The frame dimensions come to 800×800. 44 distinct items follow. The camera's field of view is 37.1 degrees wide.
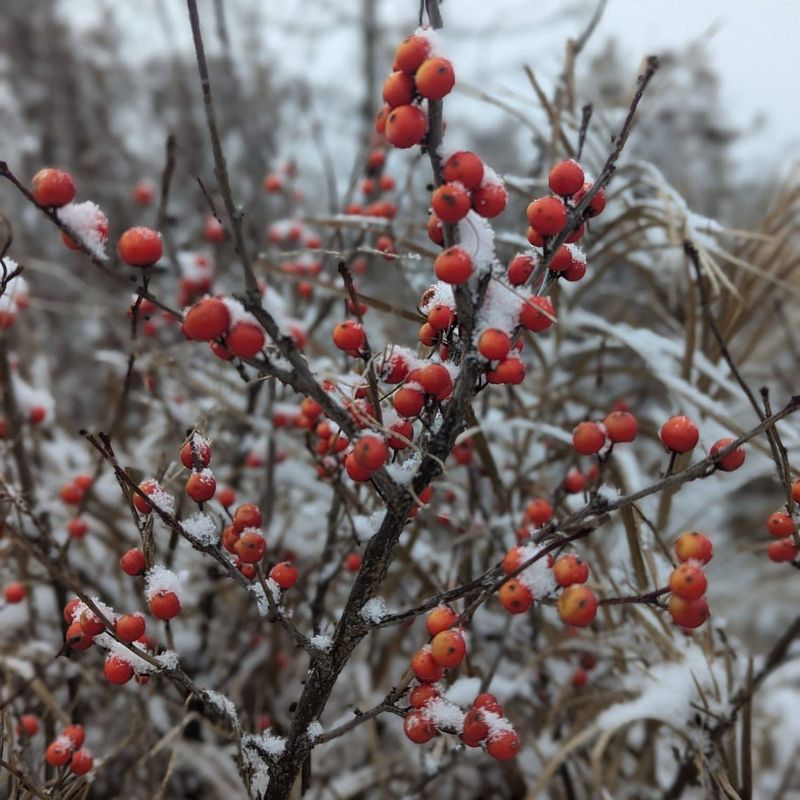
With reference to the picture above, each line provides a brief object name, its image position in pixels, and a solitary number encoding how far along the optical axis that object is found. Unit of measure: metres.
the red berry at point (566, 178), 0.24
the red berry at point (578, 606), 0.23
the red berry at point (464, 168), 0.22
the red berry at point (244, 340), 0.21
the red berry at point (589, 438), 0.25
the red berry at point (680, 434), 0.25
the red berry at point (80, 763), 0.29
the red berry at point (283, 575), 0.27
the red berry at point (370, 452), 0.22
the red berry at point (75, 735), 0.29
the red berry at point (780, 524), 0.26
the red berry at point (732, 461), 0.24
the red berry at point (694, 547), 0.23
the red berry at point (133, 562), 0.25
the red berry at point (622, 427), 0.25
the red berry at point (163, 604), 0.25
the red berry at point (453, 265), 0.21
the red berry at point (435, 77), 0.21
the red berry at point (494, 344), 0.22
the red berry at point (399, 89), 0.22
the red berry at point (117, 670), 0.25
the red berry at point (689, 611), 0.23
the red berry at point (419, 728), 0.24
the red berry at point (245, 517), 0.26
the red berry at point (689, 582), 0.22
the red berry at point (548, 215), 0.23
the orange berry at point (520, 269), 0.25
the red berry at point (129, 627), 0.25
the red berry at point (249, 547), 0.25
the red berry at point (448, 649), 0.23
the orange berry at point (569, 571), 0.23
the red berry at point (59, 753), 0.28
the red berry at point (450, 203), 0.21
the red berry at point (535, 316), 0.23
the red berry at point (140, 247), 0.22
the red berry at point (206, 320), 0.21
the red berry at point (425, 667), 0.24
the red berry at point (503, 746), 0.24
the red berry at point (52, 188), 0.21
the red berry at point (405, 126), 0.21
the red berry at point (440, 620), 0.24
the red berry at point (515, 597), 0.23
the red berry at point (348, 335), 0.25
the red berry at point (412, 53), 0.22
